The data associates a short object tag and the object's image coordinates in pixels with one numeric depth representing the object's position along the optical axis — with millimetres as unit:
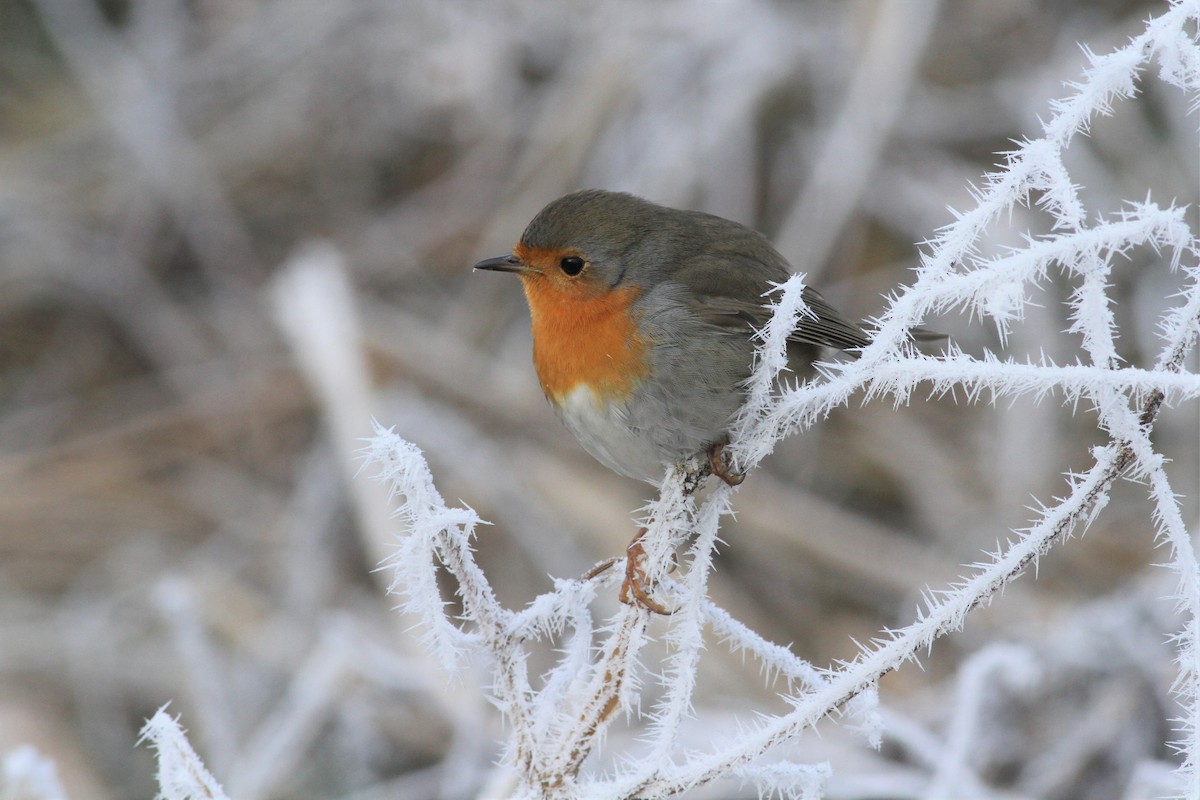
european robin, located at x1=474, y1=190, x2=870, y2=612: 4841
